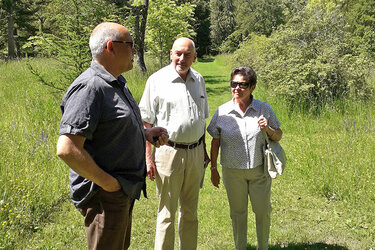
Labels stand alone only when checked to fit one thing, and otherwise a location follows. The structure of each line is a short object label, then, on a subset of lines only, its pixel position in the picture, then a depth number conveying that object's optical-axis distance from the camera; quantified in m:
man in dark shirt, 1.77
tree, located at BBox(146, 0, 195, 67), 13.29
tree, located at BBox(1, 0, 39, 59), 19.87
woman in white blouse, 2.92
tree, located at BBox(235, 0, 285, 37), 41.41
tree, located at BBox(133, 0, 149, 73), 12.38
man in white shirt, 2.96
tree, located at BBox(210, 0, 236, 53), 50.79
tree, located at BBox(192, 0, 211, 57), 44.94
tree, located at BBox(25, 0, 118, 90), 6.60
